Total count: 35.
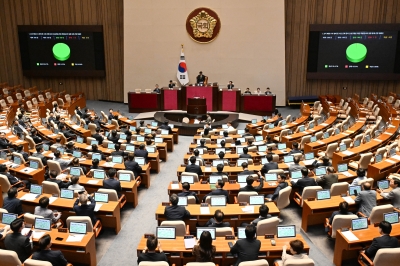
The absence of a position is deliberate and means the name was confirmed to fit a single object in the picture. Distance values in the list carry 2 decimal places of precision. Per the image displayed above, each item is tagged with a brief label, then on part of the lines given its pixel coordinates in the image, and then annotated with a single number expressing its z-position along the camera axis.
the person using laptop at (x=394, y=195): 7.65
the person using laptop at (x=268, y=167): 9.43
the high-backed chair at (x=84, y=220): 6.50
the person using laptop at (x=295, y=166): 9.16
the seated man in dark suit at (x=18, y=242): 5.86
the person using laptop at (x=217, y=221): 6.28
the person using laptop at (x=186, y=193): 7.71
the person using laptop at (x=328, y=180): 8.46
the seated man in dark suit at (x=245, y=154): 10.53
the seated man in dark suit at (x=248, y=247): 5.60
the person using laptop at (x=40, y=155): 10.11
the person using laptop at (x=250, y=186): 8.08
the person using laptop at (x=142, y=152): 10.80
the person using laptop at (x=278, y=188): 8.06
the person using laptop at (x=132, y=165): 9.65
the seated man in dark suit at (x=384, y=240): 5.72
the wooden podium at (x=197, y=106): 17.77
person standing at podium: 20.36
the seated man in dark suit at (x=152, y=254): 5.41
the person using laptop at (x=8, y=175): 8.85
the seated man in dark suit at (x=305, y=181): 8.35
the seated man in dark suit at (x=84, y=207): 7.07
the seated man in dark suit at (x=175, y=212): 6.99
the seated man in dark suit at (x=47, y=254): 5.44
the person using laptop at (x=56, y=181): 8.35
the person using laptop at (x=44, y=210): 6.87
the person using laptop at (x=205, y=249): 5.39
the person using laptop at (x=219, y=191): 7.86
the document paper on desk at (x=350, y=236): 6.21
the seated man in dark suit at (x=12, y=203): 7.25
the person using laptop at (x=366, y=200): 7.33
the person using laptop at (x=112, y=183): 8.34
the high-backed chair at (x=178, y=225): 6.39
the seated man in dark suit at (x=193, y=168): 9.38
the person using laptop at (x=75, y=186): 8.07
